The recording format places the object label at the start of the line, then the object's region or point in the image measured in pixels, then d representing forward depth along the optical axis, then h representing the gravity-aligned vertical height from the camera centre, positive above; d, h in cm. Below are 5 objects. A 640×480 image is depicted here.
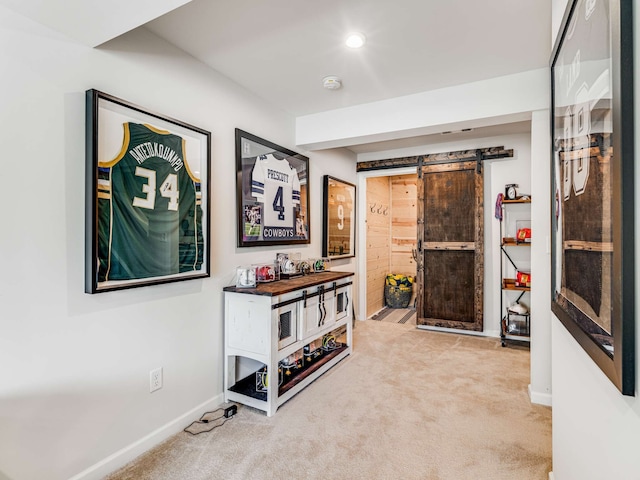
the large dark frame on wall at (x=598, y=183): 68 +14
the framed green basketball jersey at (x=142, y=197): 166 +25
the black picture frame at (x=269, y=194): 264 +41
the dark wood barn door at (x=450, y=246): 414 -9
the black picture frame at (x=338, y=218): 394 +27
